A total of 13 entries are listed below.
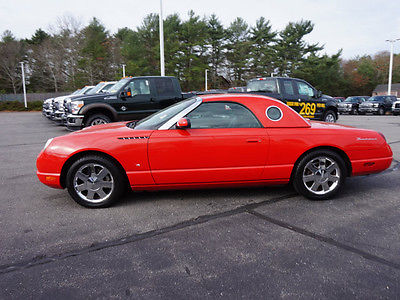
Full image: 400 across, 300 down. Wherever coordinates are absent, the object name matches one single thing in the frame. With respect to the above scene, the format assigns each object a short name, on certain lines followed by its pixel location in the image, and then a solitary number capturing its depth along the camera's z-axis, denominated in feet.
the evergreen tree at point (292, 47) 171.07
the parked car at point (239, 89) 43.95
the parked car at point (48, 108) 51.57
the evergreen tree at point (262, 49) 175.63
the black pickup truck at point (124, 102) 32.27
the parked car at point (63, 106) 41.67
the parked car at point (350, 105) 87.76
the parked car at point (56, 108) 44.83
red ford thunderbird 12.76
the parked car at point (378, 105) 81.61
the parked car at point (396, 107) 78.64
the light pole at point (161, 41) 58.80
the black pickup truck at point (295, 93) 35.42
